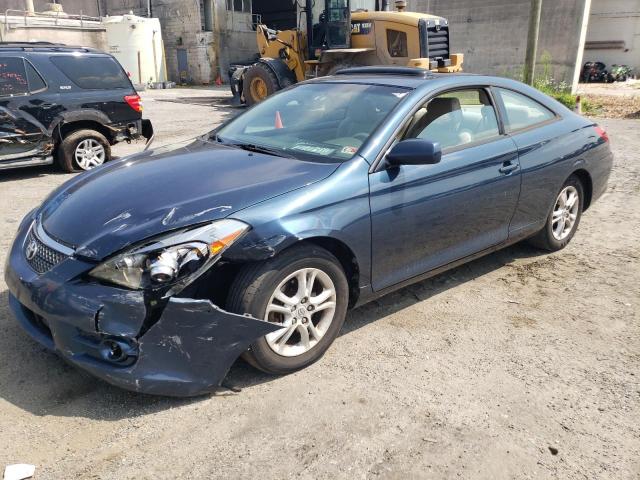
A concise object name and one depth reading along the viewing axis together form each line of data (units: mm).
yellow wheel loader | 12688
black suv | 7285
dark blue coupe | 2676
